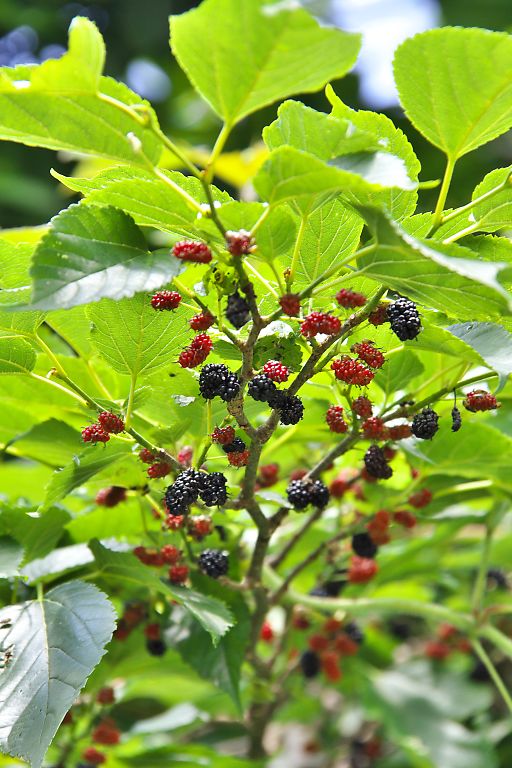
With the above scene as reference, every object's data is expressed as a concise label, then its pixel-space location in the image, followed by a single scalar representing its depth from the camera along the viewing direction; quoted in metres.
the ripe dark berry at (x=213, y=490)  1.44
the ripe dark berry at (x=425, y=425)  1.46
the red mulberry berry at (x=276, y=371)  1.40
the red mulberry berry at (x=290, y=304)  1.37
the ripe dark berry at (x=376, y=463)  1.50
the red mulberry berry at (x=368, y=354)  1.44
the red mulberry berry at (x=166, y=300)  1.41
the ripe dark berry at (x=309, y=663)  1.91
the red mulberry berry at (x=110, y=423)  1.45
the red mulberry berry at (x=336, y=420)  1.49
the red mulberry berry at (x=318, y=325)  1.39
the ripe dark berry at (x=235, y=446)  1.45
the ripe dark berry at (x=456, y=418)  1.47
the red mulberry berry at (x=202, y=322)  1.39
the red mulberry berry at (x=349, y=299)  1.40
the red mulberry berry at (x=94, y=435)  1.45
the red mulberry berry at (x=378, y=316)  1.41
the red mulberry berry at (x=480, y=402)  1.48
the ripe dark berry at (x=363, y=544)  1.66
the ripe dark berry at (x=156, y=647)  1.65
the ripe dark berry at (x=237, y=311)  1.36
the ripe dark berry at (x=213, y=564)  1.55
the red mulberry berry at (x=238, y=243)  1.35
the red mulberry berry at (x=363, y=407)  1.46
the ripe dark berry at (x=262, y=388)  1.40
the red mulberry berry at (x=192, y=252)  1.37
